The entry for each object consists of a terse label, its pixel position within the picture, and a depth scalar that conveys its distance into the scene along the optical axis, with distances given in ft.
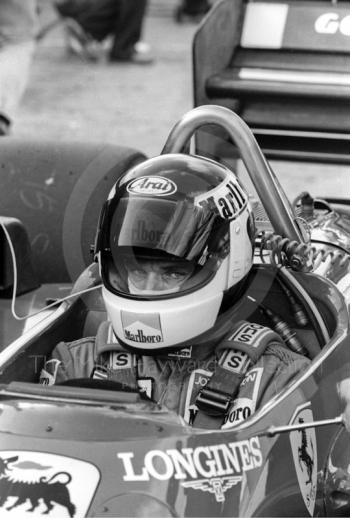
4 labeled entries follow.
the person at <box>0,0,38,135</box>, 42.27
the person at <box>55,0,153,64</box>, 71.15
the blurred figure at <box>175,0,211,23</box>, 84.17
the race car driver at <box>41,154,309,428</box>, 19.30
